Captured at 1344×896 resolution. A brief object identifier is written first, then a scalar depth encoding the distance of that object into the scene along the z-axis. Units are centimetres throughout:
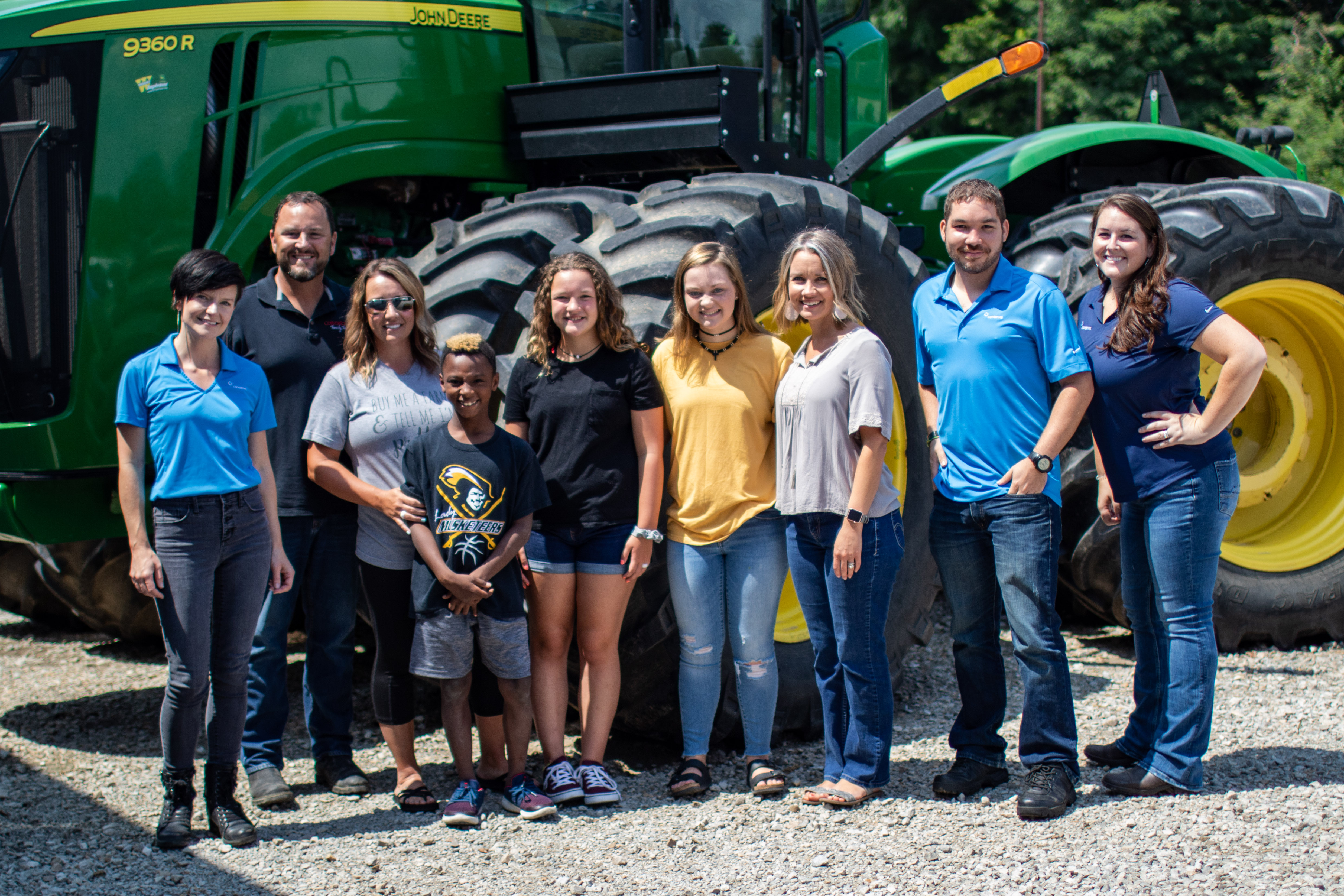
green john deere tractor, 425
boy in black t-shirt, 370
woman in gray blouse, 373
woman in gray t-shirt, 387
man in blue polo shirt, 370
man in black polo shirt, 400
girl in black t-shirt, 380
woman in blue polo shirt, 355
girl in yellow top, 385
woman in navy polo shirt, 373
